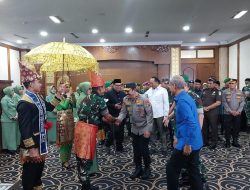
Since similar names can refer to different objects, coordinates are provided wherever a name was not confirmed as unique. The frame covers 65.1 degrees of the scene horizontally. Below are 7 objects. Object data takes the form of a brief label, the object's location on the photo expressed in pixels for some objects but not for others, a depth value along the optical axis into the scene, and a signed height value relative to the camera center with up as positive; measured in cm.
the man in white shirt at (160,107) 380 -38
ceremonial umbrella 245 +42
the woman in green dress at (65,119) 290 -46
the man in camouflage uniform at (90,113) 244 -31
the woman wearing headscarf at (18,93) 420 -11
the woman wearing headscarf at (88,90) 300 -3
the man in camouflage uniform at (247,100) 500 -34
